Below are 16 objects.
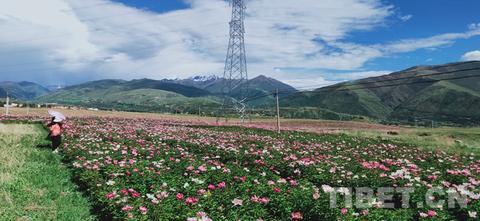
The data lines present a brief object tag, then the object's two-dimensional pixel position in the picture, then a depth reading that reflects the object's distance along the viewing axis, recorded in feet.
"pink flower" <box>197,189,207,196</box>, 36.91
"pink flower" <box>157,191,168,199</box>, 35.06
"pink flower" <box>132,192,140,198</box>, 36.14
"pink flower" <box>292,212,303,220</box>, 29.47
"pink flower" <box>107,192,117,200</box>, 36.04
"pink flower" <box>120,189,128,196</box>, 36.76
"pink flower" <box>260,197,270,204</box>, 34.05
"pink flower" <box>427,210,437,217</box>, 28.89
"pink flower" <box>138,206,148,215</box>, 31.52
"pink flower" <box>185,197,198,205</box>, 33.27
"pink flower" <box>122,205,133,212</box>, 32.35
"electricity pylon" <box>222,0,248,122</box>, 207.21
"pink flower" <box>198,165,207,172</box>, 46.17
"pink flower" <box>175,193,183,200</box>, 34.01
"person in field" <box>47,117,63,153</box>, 68.54
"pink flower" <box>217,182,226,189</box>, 39.09
